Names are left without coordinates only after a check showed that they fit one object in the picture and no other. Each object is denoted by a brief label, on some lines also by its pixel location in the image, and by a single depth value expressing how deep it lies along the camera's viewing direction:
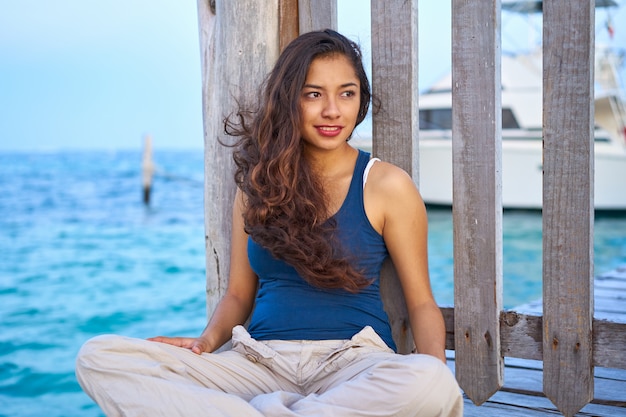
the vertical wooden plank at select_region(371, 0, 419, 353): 2.30
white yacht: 17.06
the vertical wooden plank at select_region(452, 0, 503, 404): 2.18
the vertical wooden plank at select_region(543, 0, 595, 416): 2.05
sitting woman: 2.11
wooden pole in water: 18.72
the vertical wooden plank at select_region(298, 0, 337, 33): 2.49
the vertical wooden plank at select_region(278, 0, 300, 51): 2.55
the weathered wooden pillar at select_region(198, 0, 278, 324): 2.53
